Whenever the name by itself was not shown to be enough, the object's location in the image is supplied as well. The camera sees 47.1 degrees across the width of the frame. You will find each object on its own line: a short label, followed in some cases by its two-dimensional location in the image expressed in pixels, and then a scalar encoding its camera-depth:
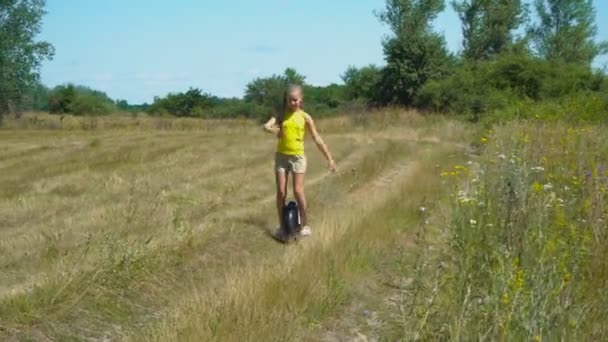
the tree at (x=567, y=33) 60.50
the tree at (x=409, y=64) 44.00
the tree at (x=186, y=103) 66.75
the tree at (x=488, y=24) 59.97
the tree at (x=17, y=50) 39.66
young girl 8.36
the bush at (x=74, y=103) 65.31
